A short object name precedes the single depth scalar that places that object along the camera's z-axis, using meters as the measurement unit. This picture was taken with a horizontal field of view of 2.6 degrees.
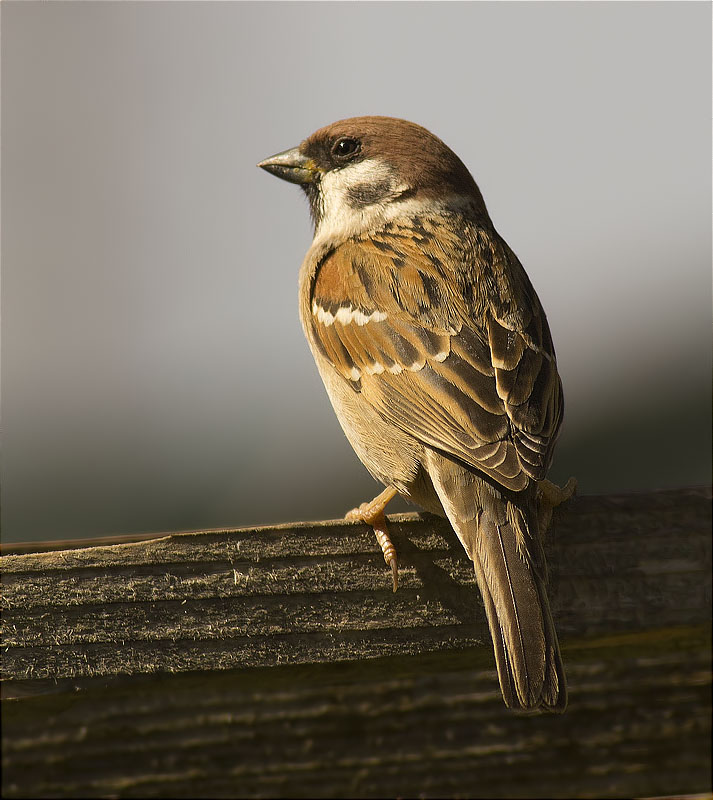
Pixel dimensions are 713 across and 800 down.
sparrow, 2.92
